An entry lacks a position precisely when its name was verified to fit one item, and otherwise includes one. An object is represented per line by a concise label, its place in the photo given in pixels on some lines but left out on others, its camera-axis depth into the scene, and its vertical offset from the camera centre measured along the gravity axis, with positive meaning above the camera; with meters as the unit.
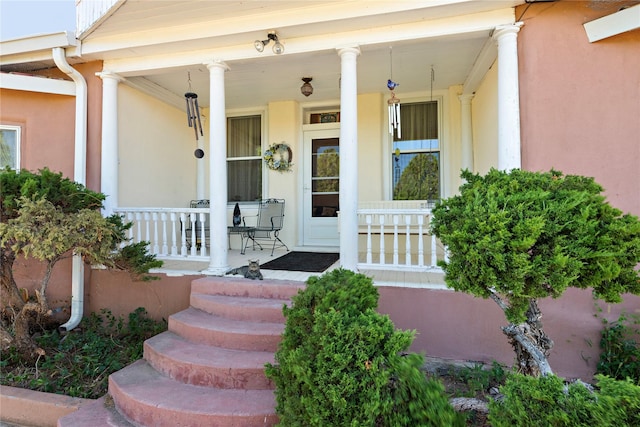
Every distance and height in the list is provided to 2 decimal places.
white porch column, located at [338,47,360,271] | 3.29 +0.60
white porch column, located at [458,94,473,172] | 4.83 +1.28
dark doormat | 3.98 -0.57
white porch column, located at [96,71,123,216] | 3.95 +0.94
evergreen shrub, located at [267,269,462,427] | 1.44 -0.72
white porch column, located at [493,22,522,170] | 3.02 +1.14
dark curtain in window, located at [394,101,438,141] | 5.22 +1.58
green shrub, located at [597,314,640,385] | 2.60 -1.06
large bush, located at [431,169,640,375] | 1.45 -0.12
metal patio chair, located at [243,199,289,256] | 5.17 -0.05
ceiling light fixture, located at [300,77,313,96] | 4.62 +1.85
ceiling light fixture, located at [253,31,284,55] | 3.33 +1.79
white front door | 5.64 +0.56
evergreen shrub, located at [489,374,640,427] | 1.22 -0.73
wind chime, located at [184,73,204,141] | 4.44 +1.58
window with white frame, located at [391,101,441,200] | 5.21 +1.03
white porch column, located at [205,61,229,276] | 3.62 +0.56
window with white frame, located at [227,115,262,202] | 5.96 +1.12
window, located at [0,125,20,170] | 3.99 +0.91
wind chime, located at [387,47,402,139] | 3.86 +1.33
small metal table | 5.02 -0.20
